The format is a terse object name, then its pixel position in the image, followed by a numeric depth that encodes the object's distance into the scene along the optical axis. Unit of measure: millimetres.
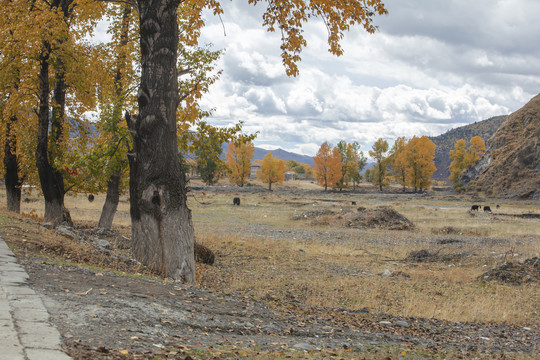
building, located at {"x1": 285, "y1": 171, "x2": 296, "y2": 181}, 188525
